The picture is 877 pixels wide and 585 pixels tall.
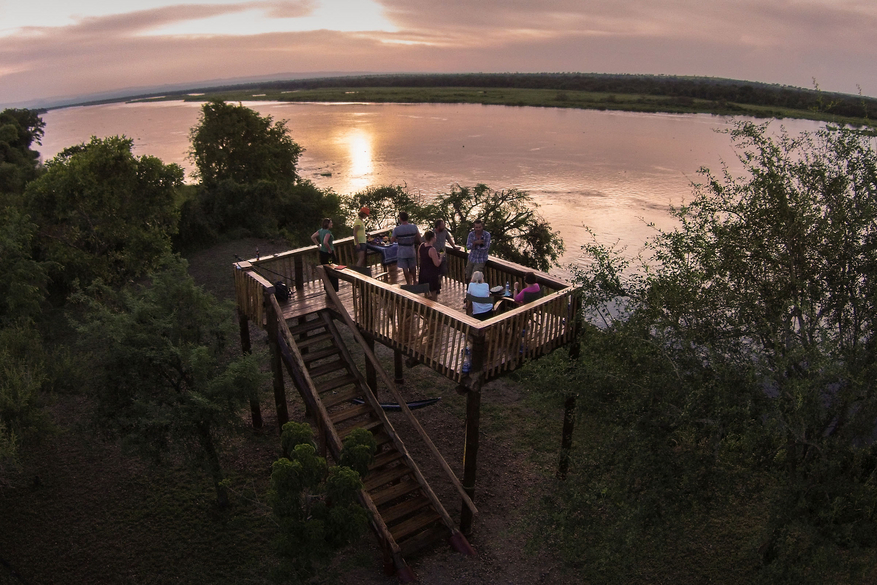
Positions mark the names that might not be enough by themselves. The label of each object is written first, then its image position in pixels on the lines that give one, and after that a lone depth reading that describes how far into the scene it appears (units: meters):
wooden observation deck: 10.41
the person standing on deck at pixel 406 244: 12.87
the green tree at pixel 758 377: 7.26
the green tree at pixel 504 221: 26.47
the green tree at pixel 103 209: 22.17
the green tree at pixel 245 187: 34.41
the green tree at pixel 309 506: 7.65
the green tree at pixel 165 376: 10.12
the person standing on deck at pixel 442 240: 12.88
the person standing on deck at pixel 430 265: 11.98
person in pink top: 11.09
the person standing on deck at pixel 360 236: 13.46
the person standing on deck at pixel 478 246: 12.28
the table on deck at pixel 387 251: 13.84
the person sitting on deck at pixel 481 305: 10.88
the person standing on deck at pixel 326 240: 13.54
